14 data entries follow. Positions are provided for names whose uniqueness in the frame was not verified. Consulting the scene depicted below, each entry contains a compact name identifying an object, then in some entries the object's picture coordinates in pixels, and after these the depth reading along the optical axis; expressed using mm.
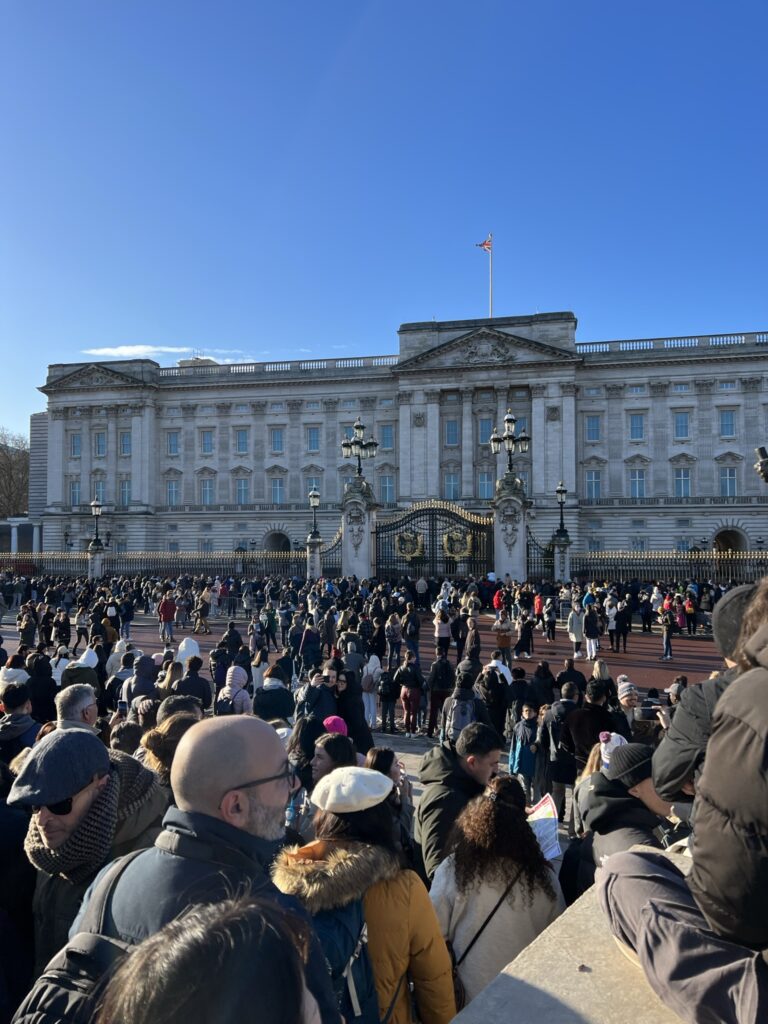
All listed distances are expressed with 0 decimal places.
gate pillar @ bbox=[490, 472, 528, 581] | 30156
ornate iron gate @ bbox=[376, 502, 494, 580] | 32000
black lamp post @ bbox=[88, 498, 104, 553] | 38344
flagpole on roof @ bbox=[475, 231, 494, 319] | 52531
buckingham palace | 51031
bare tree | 76688
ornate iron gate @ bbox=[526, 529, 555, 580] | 31453
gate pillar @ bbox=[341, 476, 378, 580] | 32312
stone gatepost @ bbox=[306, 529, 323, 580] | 33156
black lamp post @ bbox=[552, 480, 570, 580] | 30859
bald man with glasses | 2092
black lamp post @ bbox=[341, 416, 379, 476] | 29797
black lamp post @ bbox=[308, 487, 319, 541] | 33594
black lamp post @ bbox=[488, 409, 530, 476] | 27620
